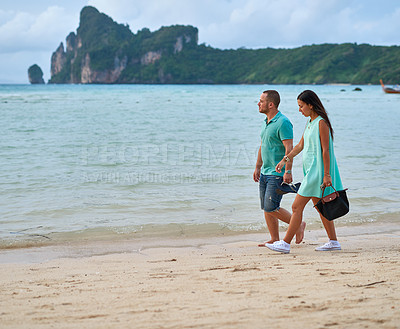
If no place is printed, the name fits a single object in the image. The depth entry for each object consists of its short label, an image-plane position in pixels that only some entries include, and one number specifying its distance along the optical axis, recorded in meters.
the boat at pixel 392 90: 61.72
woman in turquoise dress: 4.39
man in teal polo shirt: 4.62
